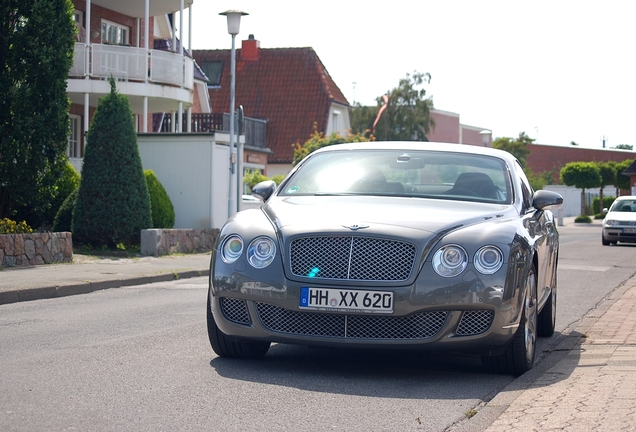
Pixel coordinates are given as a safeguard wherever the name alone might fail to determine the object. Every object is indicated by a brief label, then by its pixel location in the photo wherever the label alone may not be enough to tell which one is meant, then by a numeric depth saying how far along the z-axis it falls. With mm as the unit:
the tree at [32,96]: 18453
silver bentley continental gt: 6332
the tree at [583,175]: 62969
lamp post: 24453
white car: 31016
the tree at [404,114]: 72750
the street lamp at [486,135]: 53509
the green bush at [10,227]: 16984
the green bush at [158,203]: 22828
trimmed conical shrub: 20547
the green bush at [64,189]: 21916
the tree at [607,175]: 69188
